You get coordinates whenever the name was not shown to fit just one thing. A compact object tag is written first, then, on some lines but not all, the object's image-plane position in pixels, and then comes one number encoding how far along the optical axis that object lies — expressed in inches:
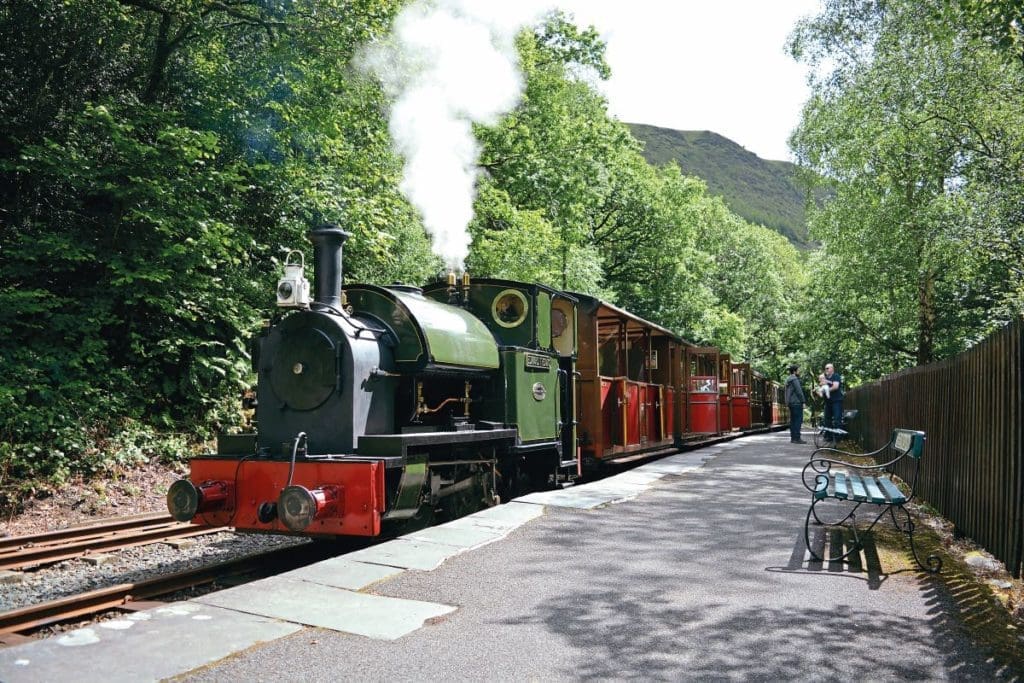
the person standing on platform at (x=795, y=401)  642.2
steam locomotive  241.3
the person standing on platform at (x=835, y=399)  614.5
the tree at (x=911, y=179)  613.3
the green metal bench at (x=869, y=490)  224.2
